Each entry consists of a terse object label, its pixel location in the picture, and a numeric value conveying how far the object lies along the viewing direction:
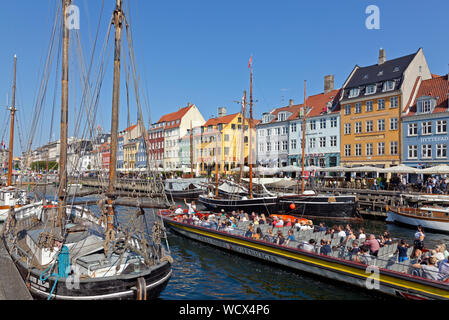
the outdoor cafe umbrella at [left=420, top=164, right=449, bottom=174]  32.63
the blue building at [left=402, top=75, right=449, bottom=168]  41.44
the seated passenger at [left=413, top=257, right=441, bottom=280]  12.62
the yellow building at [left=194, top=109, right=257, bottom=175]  72.88
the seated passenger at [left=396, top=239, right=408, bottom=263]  14.63
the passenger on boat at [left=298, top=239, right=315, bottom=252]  17.00
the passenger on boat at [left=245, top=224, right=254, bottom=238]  20.22
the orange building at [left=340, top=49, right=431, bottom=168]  46.16
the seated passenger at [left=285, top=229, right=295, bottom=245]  18.17
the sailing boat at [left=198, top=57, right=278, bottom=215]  34.53
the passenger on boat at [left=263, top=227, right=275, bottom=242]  18.96
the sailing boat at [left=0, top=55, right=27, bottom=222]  29.06
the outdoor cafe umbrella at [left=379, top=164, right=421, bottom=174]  35.62
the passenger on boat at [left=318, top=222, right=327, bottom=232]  20.05
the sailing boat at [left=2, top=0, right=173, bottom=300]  10.84
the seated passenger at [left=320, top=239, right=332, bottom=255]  16.36
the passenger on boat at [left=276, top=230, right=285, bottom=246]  18.36
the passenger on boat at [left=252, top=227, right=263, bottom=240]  19.75
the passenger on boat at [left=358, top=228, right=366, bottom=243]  18.00
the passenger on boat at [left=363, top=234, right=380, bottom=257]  15.73
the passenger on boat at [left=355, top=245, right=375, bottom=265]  14.66
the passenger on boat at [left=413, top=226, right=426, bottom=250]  15.65
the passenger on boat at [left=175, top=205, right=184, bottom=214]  28.63
